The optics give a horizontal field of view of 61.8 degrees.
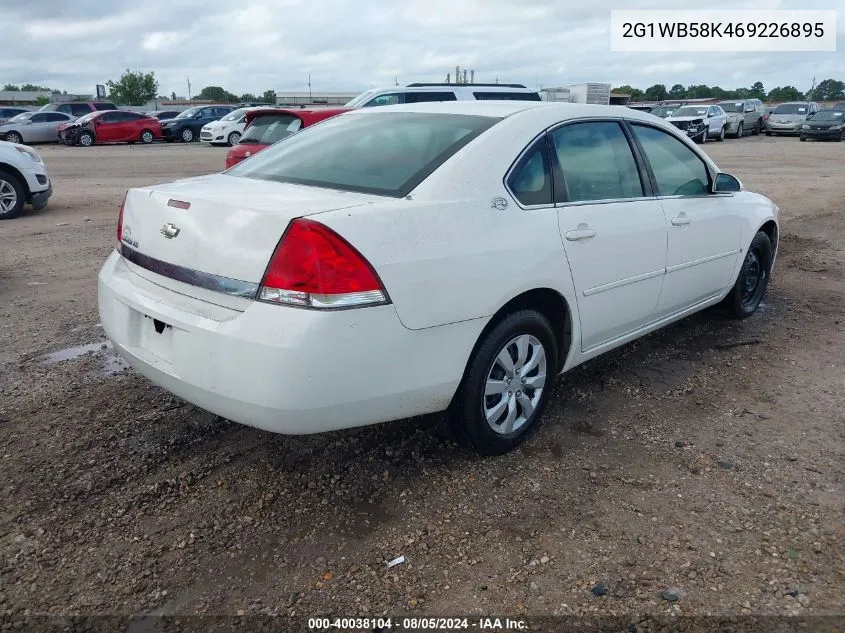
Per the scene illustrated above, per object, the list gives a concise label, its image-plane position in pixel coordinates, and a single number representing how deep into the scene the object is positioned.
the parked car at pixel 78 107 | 34.00
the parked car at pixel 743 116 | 30.92
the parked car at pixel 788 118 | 32.47
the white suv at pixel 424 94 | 11.92
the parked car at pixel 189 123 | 30.81
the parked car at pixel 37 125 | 28.13
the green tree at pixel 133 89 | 90.56
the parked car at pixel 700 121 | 26.70
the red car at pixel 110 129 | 27.92
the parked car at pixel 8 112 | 33.66
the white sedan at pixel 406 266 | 2.63
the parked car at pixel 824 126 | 29.19
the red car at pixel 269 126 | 9.50
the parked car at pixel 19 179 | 9.66
